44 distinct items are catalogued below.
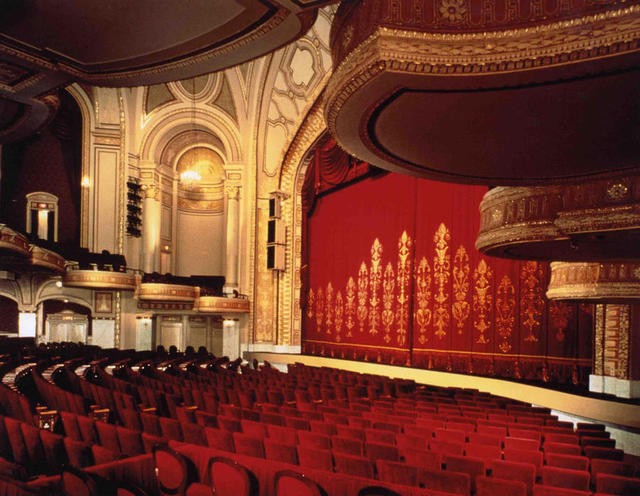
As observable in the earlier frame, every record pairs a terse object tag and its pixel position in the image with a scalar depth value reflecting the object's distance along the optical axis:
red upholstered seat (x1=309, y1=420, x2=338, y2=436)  5.96
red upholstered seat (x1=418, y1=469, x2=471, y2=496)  3.85
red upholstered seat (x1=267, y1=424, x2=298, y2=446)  5.33
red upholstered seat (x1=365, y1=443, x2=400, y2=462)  4.89
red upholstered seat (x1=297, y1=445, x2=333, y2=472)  4.46
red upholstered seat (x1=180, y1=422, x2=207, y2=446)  5.36
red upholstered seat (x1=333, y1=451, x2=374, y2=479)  4.23
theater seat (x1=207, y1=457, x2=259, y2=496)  3.57
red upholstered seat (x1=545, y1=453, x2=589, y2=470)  4.75
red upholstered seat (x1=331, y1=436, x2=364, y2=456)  5.05
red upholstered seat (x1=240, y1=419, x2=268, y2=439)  5.58
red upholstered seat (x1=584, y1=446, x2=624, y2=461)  5.38
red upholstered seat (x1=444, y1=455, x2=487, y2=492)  4.44
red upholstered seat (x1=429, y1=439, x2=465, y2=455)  5.19
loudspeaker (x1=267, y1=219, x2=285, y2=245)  20.91
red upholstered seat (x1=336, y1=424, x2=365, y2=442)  5.65
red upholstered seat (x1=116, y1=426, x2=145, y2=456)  4.77
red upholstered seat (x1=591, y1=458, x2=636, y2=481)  4.60
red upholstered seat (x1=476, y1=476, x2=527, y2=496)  3.71
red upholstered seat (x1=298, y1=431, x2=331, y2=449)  5.15
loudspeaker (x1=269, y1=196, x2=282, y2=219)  21.00
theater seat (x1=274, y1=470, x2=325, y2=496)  3.28
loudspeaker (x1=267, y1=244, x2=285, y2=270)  20.70
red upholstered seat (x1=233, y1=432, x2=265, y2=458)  4.81
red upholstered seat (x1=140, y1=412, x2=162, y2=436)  5.74
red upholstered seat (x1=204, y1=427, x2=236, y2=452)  5.05
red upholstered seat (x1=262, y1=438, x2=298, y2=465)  4.59
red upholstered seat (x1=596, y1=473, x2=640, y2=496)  4.00
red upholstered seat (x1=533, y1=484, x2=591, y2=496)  3.70
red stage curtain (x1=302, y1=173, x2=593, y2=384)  11.81
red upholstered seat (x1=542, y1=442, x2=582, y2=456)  5.35
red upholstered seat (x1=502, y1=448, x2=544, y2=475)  4.93
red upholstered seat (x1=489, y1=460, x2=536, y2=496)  4.30
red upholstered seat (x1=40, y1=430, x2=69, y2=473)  4.38
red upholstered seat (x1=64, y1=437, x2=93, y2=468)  4.16
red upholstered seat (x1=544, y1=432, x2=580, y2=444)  5.96
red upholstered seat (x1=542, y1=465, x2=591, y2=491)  4.18
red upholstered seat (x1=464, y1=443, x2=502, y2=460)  5.18
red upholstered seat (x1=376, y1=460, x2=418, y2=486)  4.02
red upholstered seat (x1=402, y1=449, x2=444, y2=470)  4.68
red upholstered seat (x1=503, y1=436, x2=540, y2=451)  5.39
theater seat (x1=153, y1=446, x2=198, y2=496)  3.88
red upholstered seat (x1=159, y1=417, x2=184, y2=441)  5.52
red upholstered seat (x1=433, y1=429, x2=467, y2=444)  5.75
